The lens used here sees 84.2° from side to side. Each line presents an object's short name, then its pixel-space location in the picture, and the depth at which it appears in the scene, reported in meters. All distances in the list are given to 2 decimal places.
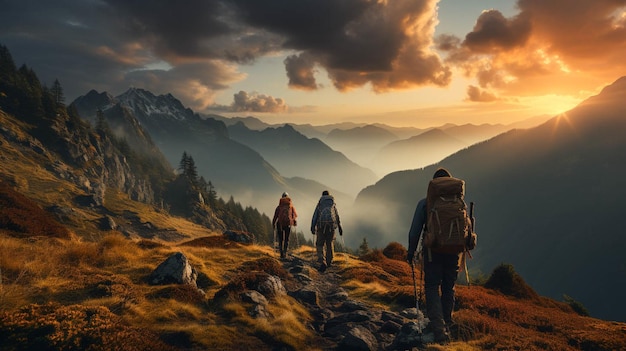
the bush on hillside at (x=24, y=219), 14.81
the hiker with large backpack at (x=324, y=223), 18.36
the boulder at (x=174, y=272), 11.37
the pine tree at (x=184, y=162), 158.41
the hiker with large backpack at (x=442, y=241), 8.77
